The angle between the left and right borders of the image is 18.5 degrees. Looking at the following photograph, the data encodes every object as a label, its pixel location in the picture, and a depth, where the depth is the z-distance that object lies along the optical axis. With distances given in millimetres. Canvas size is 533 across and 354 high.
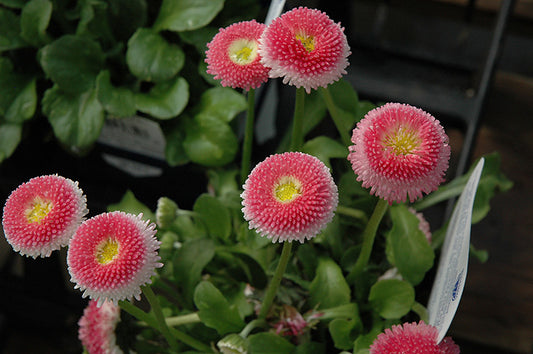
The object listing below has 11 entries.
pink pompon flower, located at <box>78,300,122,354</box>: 804
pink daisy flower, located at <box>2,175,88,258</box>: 711
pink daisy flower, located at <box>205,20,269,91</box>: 748
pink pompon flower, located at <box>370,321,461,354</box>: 721
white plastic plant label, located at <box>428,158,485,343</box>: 716
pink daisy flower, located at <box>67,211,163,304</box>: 698
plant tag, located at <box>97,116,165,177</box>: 942
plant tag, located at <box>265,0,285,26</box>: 791
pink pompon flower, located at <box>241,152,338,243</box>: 694
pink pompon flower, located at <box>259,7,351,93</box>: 719
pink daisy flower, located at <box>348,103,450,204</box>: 702
